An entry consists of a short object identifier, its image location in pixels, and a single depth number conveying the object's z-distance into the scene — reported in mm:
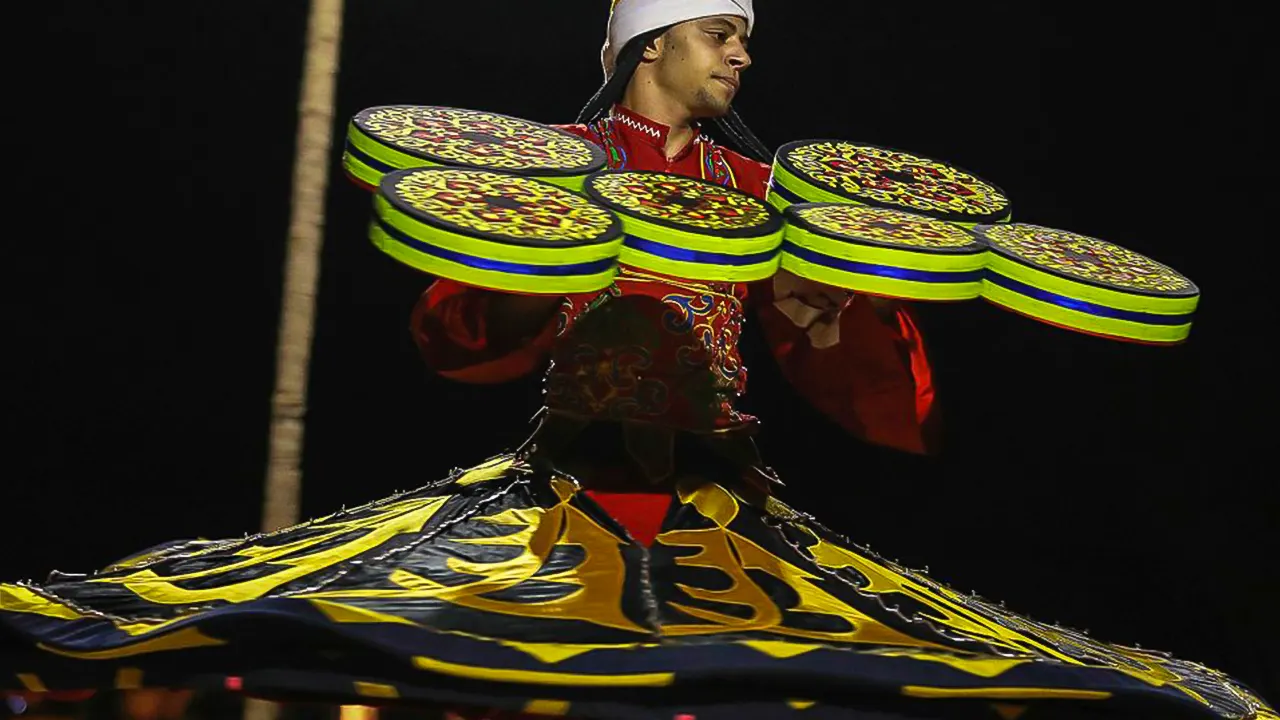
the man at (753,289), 8063
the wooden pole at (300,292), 7896
